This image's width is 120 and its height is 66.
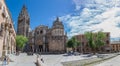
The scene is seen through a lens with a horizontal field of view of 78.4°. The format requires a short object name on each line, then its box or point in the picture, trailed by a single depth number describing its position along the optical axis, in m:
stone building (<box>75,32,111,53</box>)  36.46
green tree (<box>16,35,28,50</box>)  32.31
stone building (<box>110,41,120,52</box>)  39.92
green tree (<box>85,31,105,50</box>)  29.31
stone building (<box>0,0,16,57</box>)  11.22
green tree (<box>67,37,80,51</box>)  34.50
